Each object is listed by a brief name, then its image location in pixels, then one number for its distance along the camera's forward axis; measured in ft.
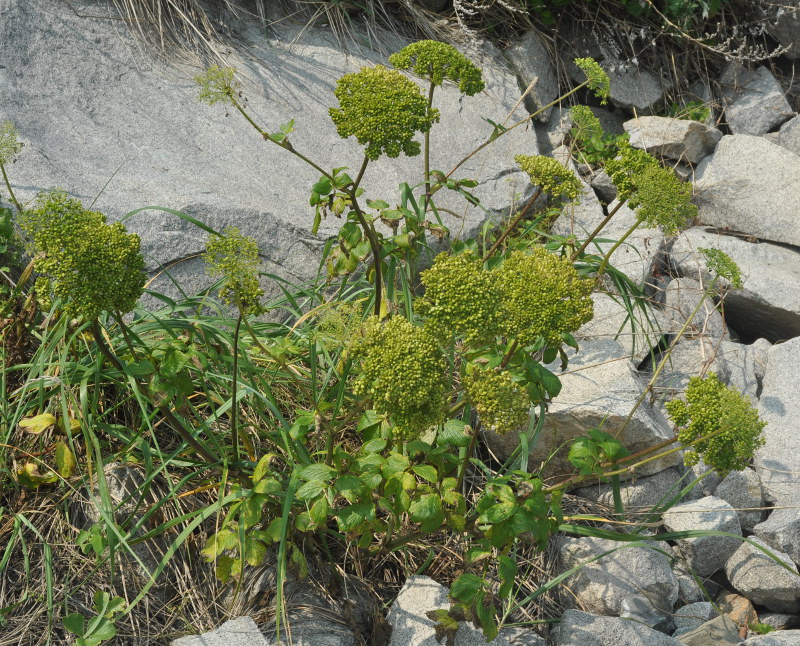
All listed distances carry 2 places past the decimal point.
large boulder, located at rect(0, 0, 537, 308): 12.59
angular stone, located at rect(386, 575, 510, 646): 8.89
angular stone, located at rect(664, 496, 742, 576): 11.39
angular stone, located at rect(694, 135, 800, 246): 16.75
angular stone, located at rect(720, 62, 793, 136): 19.30
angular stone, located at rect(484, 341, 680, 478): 11.52
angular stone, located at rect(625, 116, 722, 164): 17.81
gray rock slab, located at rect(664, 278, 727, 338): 14.46
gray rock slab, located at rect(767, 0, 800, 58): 19.35
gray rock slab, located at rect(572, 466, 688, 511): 11.75
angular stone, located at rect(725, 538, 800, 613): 10.93
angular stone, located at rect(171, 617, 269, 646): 8.32
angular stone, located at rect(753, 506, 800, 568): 11.51
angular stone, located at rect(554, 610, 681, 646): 9.42
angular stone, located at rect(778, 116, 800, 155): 18.72
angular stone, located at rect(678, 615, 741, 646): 9.96
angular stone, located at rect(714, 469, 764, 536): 12.22
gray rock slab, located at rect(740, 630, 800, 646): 9.61
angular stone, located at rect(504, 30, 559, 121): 18.61
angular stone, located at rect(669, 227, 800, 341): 15.03
